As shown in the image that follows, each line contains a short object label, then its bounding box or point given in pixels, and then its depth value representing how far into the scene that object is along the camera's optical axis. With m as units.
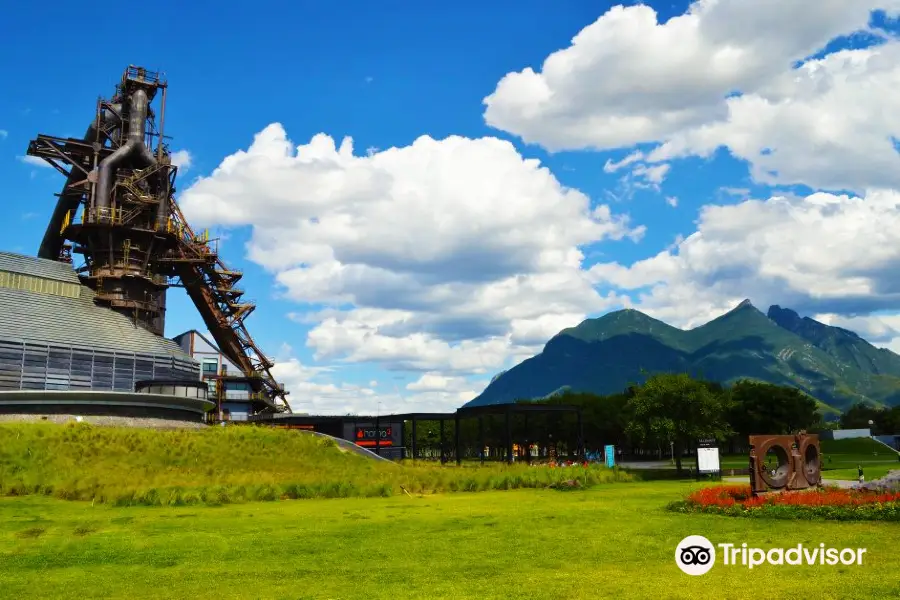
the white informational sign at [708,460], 44.62
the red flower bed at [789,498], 23.20
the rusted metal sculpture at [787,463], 27.02
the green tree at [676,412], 51.12
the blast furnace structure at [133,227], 77.69
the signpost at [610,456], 48.90
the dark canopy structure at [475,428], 56.41
